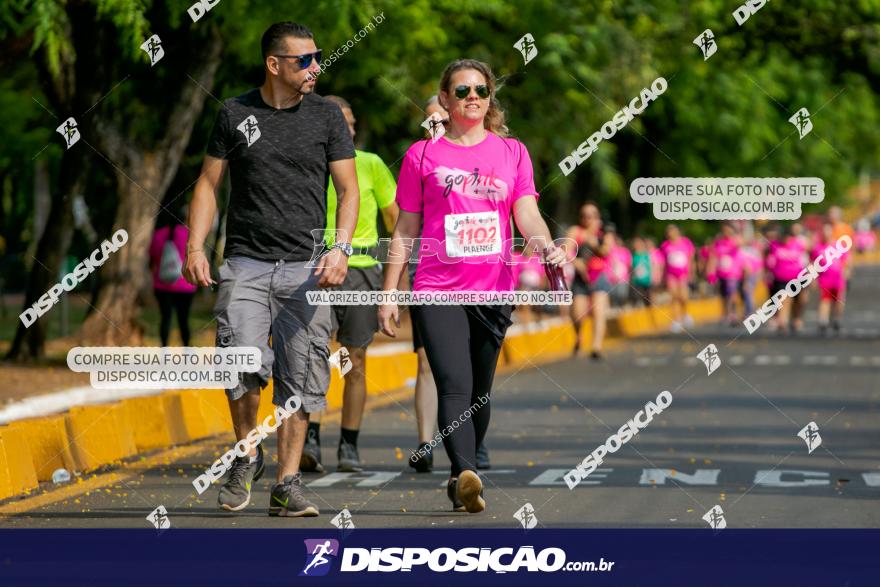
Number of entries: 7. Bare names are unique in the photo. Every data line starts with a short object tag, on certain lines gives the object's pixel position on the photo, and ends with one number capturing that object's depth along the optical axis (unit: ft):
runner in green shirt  35.63
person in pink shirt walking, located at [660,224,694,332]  116.37
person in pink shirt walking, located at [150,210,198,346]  63.87
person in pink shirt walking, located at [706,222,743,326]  113.50
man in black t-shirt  28.53
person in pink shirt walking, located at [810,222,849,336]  98.17
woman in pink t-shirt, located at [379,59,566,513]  28.89
